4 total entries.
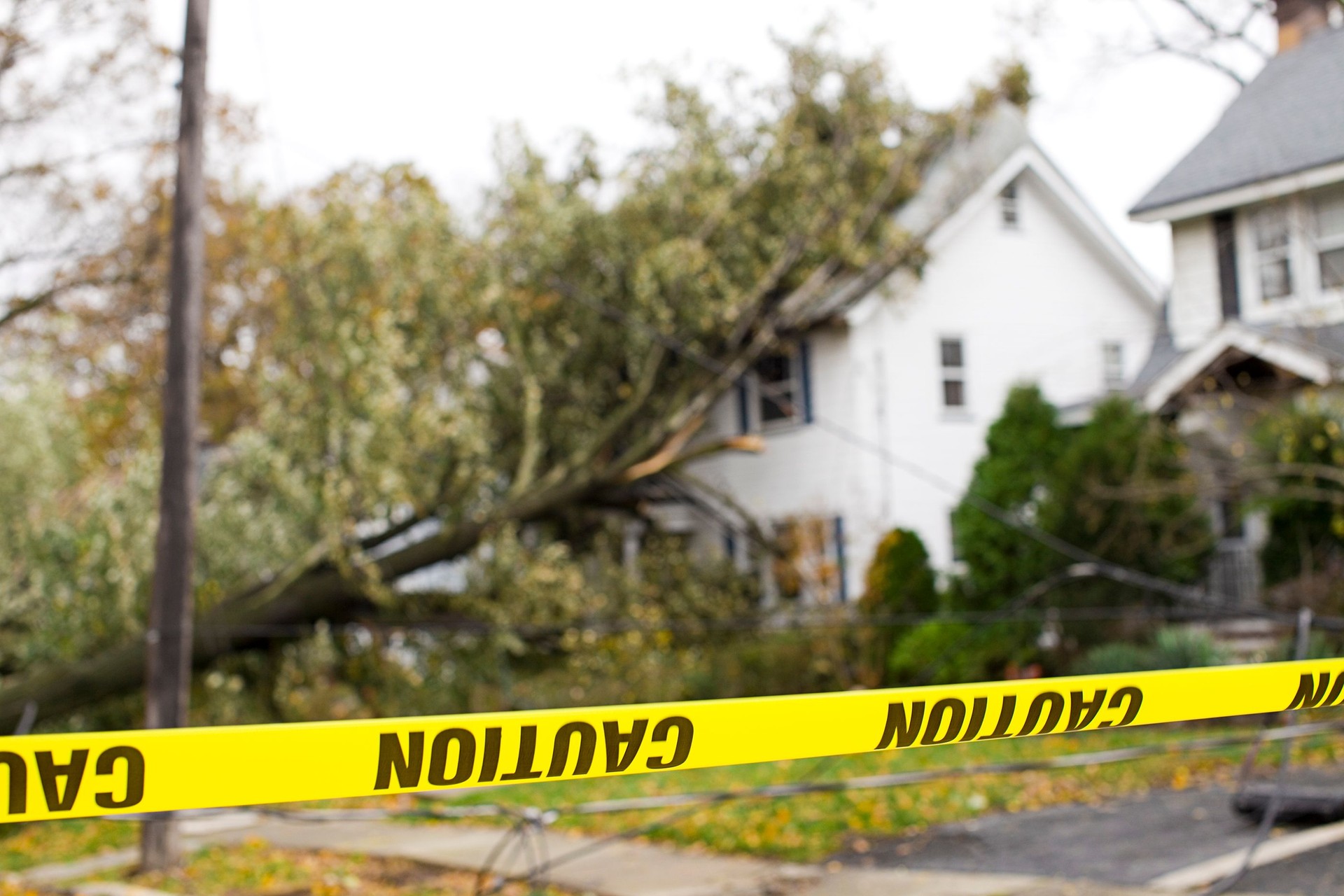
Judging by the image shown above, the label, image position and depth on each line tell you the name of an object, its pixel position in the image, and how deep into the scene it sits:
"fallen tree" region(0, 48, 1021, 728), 14.67
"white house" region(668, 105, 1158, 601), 19.20
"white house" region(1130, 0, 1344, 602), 13.33
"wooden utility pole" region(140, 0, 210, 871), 9.20
